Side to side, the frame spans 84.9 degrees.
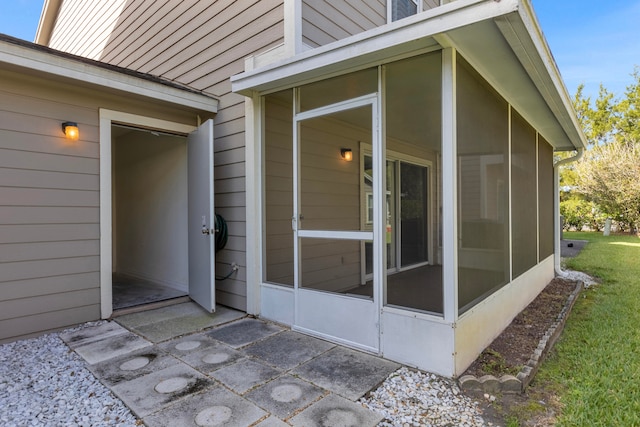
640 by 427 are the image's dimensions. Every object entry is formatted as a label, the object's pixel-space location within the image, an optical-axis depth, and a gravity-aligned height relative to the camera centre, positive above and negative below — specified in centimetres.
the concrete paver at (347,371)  236 -118
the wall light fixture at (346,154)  386 +66
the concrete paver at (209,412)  197 -117
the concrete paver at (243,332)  320 -116
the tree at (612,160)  1354 +203
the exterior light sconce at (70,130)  338 +82
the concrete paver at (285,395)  211 -118
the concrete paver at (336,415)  198 -119
